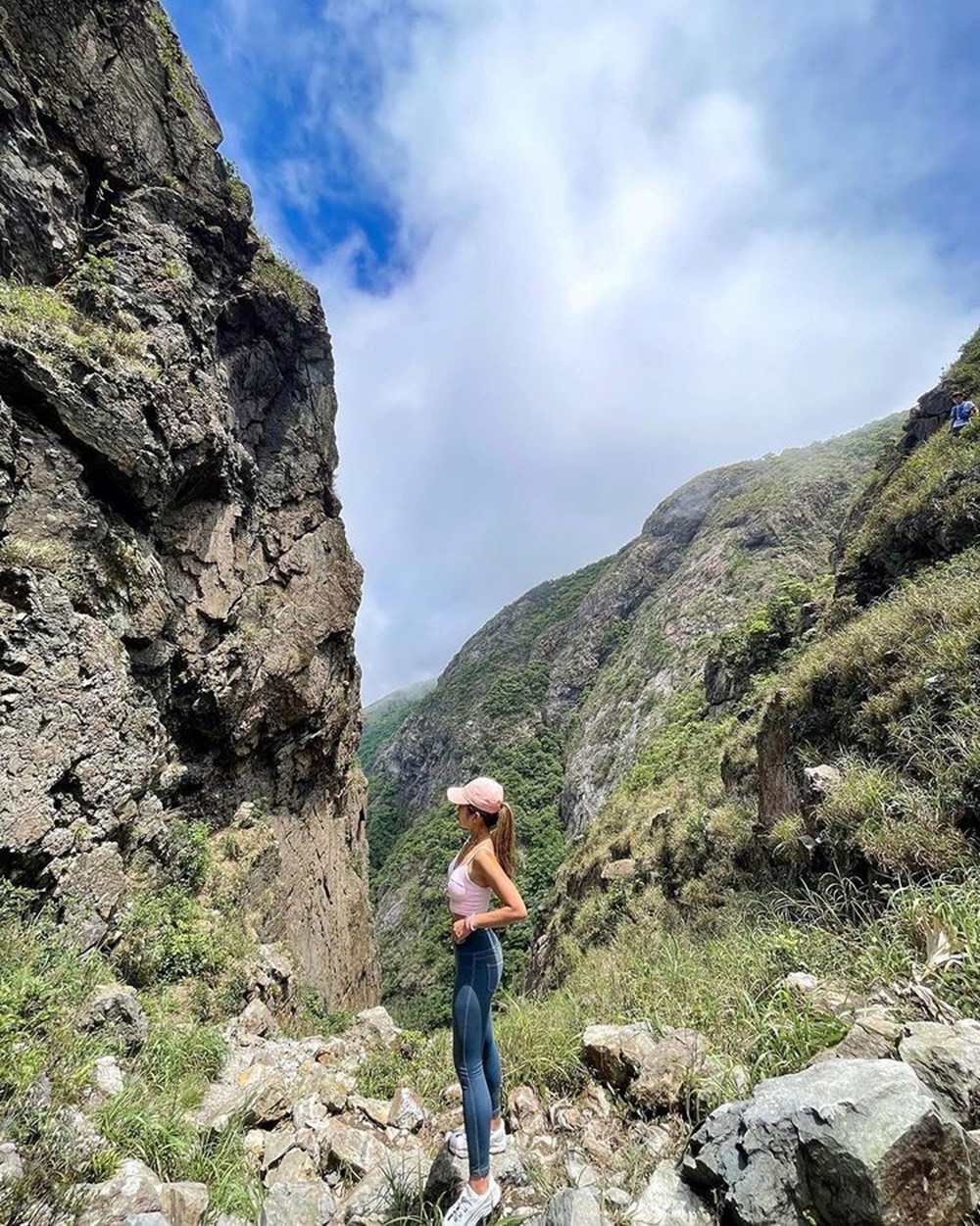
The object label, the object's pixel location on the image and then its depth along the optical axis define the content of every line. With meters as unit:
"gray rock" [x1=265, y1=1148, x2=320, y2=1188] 3.27
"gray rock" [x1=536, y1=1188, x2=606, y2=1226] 2.27
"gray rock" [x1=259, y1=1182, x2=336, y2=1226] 2.70
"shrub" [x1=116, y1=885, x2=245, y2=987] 6.74
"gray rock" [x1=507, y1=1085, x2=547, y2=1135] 3.46
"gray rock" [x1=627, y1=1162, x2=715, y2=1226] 2.28
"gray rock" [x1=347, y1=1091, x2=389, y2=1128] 4.01
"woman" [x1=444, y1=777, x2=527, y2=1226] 2.77
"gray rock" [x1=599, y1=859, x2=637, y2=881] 12.04
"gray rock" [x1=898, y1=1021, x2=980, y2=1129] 2.23
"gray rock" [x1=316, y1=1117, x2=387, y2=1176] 3.38
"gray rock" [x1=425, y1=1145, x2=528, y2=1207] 2.86
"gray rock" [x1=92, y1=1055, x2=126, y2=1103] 3.72
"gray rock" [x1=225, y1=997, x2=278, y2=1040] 6.45
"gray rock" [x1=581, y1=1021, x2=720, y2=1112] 3.20
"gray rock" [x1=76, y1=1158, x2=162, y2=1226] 2.51
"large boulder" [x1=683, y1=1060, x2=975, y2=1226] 1.88
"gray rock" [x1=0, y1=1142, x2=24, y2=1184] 2.57
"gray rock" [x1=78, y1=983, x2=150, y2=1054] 4.66
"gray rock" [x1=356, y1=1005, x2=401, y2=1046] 6.19
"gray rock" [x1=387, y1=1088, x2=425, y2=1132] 3.94
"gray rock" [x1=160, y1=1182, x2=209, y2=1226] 2.65
